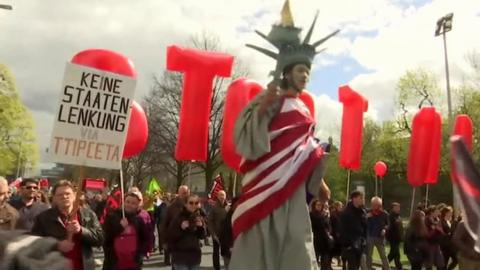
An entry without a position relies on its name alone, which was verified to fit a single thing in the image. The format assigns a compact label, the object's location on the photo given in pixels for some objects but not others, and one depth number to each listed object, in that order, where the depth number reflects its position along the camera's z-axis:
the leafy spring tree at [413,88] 48.06
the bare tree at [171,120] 35.66
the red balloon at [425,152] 13.14
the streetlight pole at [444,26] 32.06
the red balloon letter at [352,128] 12.08
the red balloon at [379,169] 21.88
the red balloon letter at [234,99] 8.22
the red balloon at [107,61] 7.71
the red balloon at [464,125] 12.54
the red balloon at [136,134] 8.89
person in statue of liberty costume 4.55
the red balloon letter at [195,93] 9.08
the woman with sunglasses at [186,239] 9.00
